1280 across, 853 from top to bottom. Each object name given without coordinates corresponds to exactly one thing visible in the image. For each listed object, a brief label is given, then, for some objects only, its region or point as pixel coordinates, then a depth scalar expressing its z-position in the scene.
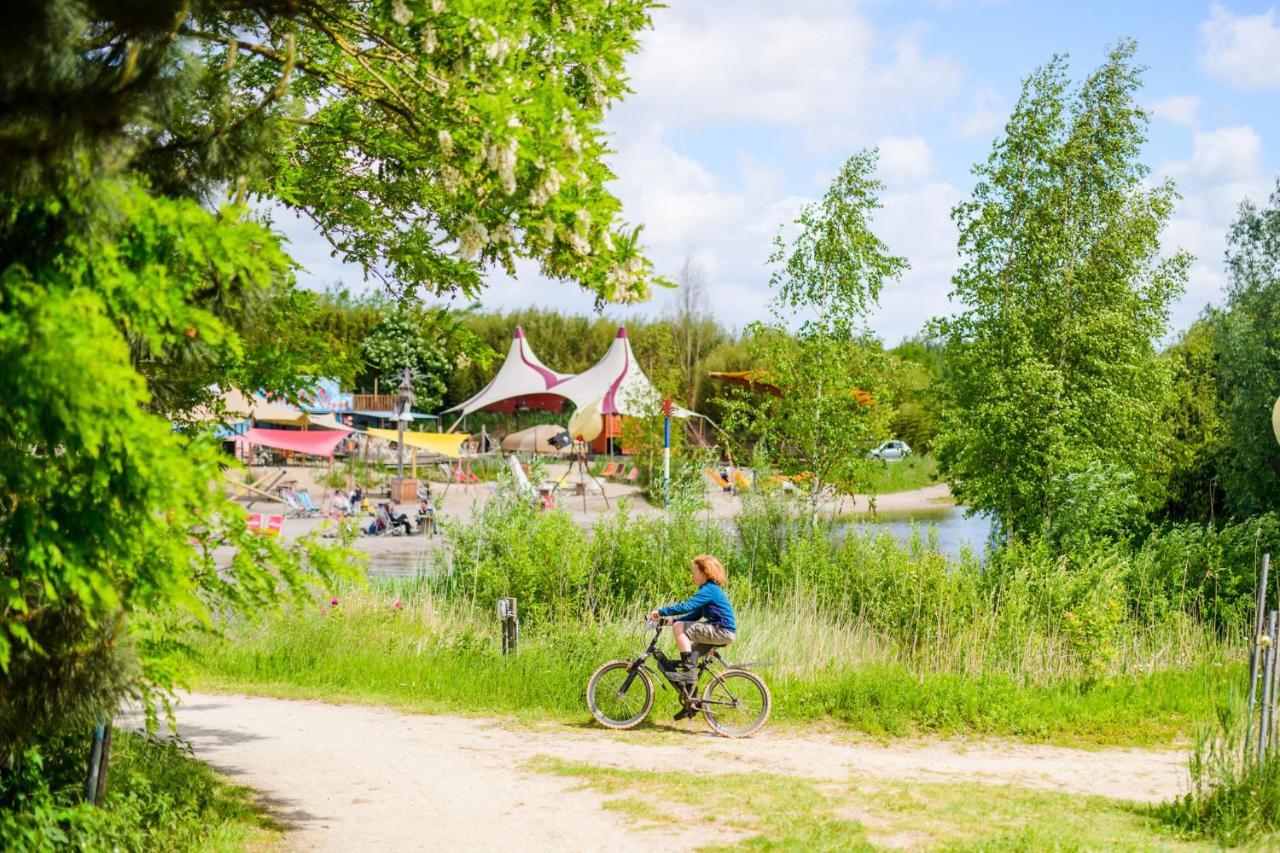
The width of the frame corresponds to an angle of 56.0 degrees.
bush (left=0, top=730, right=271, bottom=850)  5.41
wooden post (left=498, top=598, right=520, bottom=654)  10.53
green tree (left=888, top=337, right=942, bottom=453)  17.25
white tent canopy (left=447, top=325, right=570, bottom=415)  41.59
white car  50.41
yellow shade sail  32.75
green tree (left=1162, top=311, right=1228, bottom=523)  20.28
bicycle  9.16
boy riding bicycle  9.12
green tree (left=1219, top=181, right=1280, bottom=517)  18.55
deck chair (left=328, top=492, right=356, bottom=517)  25.00
